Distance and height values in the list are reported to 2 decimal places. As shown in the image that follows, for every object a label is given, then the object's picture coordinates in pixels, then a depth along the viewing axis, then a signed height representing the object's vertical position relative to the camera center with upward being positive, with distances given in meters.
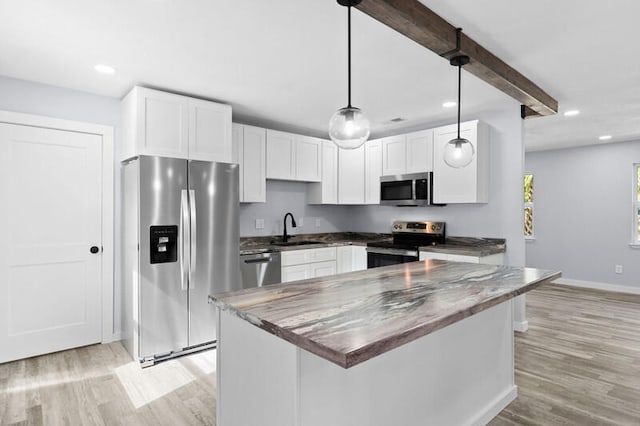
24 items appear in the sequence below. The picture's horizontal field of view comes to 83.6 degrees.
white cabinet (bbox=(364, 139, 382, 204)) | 4.93 +0.61
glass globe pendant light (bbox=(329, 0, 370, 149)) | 1.79 +0.44
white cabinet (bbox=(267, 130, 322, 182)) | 4.45 +0.74
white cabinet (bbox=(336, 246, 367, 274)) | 4.78 -0.60
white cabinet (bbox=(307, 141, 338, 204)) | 5.05 +0.44
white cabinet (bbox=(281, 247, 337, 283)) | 4.19 -0.61
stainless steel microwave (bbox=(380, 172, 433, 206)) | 4.40 +0.30
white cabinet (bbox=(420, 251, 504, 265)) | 3.73 -0.48
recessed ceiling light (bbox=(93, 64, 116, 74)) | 2.81 +1.16
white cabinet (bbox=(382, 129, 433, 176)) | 4.40 +0.77
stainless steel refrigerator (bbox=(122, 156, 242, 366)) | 3.08 -0.34
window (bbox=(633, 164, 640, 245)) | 5.68 +0.13
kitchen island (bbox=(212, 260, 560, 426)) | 1.29 -0.61
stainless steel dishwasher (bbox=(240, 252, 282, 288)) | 3.78 -0.61
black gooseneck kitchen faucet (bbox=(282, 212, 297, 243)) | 4.80 -0.19
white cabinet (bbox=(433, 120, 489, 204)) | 3.99 +0.47
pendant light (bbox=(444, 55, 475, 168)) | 2.43 +0.42
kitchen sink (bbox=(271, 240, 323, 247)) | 4.50 -0.39
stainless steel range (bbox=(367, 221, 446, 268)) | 4.22 -0.38
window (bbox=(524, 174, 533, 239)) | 6.70 +0.13
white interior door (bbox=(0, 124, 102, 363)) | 3.11 -0.24
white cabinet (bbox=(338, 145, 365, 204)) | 5.12 +0.53
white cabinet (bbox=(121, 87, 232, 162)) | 3.18 +0.83
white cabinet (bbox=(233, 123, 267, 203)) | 4.11 +0.64
